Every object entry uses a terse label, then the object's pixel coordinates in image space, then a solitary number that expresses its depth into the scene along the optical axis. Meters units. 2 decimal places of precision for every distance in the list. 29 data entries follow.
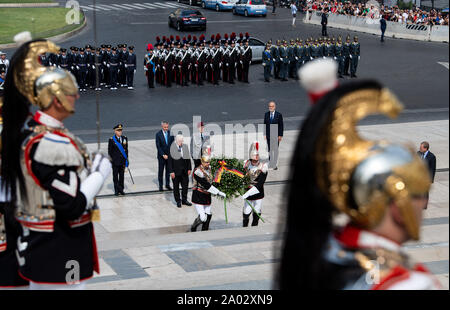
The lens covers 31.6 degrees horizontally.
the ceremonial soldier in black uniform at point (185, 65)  27.56
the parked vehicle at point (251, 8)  43.59
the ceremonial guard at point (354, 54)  27.93
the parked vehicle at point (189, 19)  37.78
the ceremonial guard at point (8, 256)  5.32
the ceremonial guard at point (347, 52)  28.17
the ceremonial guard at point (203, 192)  13.20
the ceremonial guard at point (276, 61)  28.99
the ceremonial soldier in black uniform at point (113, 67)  26.12
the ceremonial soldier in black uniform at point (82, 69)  25.84
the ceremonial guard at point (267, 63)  28.52
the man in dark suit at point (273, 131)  17.38
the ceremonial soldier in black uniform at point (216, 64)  27.92
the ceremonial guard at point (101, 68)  26.23
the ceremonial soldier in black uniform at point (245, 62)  28.19
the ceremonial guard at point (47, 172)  4.59
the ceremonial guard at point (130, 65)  26.25
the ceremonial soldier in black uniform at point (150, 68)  26.33
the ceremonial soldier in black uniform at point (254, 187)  13.33
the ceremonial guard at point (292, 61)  29.53
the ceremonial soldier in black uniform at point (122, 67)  26.41
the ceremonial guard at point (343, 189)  2.60
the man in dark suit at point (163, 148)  15.52
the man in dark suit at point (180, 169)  14.88
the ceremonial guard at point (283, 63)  28.92
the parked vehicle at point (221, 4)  45.41
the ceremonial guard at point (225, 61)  28.07
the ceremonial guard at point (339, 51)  29.40
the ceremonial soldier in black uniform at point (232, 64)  28.03
